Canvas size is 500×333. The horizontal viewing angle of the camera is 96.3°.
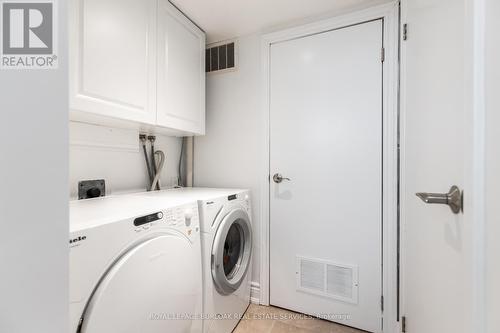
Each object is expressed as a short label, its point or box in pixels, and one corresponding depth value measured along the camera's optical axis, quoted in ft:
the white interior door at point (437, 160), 1.99
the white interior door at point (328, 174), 4.92
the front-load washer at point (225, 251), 4.05
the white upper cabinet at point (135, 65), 3.36
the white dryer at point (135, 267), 2.21
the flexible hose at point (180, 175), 6.82
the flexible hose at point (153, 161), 5.86
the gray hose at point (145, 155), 5.68
